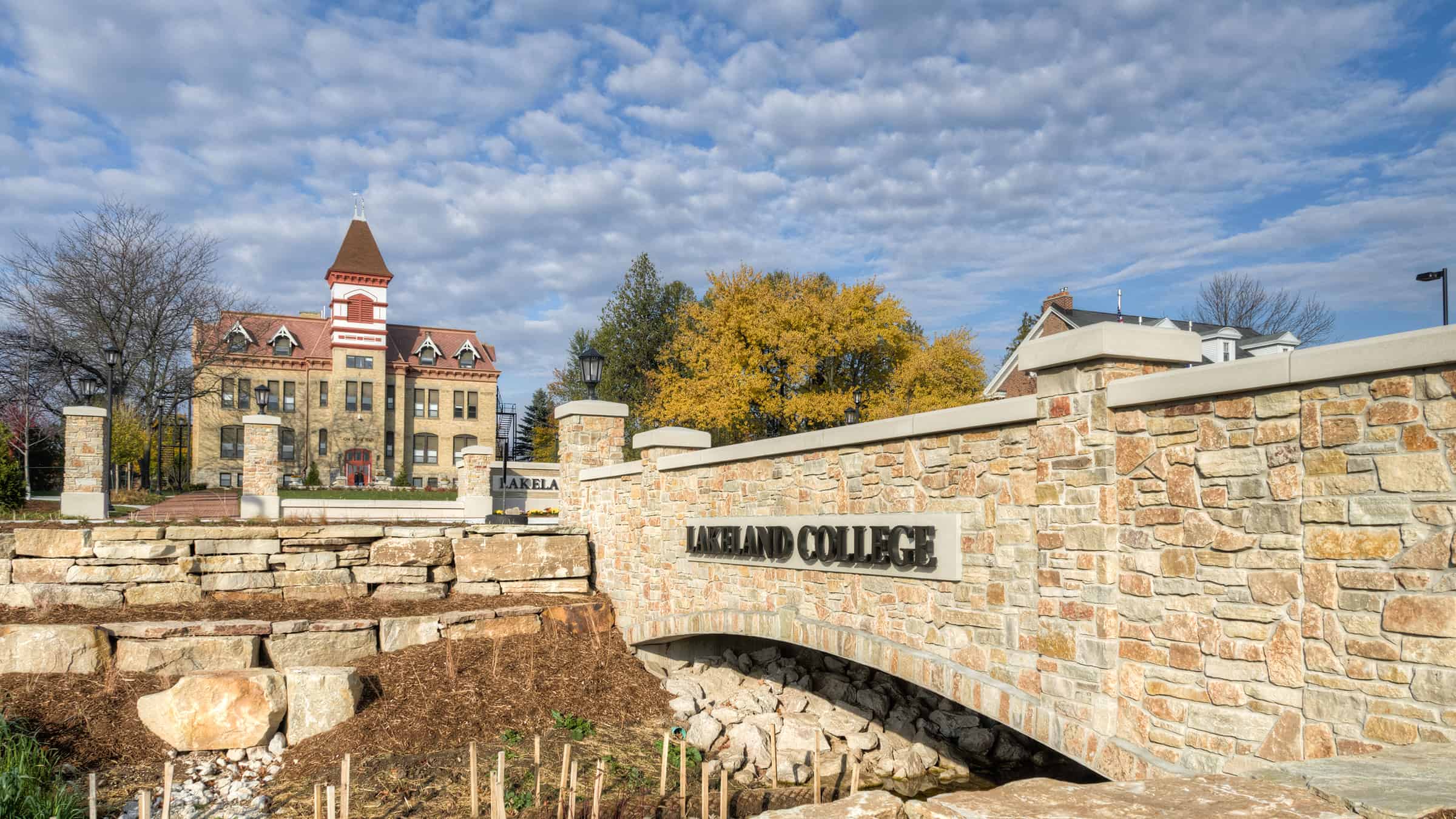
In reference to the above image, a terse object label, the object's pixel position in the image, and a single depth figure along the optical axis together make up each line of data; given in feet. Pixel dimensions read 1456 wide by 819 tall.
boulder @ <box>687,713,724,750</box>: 33.58
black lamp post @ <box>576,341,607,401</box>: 45.60
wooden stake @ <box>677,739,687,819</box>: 25.53
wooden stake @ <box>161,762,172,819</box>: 21.15
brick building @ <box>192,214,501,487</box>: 149.89
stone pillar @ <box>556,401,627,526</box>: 47.44
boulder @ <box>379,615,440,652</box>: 36.78
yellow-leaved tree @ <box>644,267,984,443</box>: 90.17
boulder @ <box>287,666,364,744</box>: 30.25
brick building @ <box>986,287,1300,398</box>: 88.28
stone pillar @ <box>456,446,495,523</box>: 70.23
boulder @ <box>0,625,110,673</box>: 30.78
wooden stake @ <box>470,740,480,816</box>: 24.71
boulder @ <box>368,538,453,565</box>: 42.01
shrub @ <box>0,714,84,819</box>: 21.81
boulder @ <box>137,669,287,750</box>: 28.73
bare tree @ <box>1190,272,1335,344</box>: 128.16
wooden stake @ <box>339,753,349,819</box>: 22.68
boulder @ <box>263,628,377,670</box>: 34.47
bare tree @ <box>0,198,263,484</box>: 105.40
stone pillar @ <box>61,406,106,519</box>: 57.93
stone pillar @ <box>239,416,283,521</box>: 61.16
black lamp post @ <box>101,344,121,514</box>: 59.74
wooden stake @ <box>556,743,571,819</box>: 24.07
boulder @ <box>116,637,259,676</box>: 32.01
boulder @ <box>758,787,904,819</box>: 10.07
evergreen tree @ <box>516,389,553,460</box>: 186.60
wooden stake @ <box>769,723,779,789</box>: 28.86
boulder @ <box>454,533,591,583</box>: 43.34
